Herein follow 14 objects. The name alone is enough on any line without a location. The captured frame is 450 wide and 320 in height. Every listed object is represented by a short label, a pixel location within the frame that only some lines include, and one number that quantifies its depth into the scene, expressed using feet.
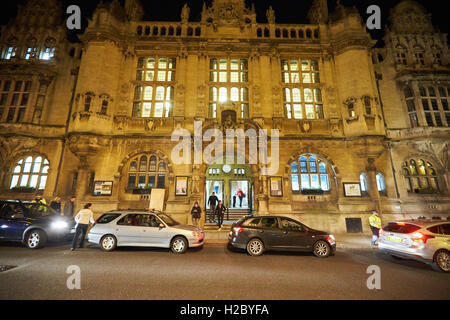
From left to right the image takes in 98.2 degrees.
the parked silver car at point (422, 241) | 20.90
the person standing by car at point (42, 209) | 30.42
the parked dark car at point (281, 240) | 25.81
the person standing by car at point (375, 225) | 31.07
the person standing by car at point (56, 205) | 36.35
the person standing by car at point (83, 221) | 26.37
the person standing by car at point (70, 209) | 34.15
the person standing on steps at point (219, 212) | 41.42
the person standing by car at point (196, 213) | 39.11
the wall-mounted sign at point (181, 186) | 43.91
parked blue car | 26.45
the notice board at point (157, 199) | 41.60
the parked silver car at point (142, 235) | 26.25
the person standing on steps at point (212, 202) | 43.42
